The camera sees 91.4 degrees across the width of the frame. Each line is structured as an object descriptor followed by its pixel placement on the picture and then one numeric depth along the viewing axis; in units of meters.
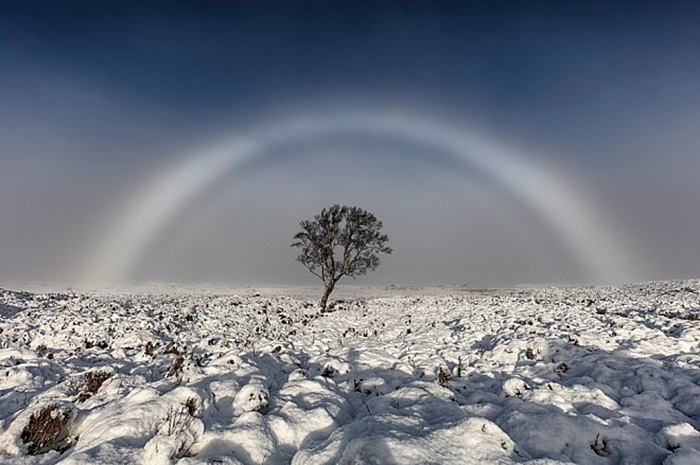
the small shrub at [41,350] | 9.00
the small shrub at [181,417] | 3.71
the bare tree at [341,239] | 29.55
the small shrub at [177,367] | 6.58
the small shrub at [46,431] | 3.79
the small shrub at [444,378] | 6.57
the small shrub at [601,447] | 3.79
